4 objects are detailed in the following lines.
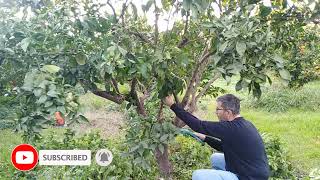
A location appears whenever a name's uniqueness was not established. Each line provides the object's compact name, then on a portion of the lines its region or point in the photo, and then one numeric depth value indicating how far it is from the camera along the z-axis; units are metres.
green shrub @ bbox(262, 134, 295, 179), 2.35
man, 1.57
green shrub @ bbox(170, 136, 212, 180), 2.40
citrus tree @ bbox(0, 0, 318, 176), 1.17
